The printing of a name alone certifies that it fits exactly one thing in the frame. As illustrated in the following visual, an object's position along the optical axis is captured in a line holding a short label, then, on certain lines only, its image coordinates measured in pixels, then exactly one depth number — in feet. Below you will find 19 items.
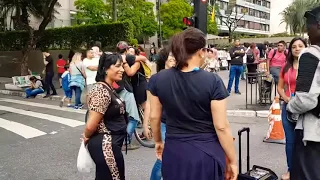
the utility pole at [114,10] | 47.42
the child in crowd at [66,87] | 28.58
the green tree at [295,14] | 154.34
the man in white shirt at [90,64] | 21.99
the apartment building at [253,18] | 210.86
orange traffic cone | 15.84
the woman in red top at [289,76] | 10.86
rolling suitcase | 8.25
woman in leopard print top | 7.99
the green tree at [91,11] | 71.38
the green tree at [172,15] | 119.92
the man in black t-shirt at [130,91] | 14.51
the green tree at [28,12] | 44.14
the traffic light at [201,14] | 18.33
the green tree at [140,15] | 87.41
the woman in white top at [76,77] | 27.15
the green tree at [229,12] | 106.18
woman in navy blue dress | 5.99
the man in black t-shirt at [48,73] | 34.15
